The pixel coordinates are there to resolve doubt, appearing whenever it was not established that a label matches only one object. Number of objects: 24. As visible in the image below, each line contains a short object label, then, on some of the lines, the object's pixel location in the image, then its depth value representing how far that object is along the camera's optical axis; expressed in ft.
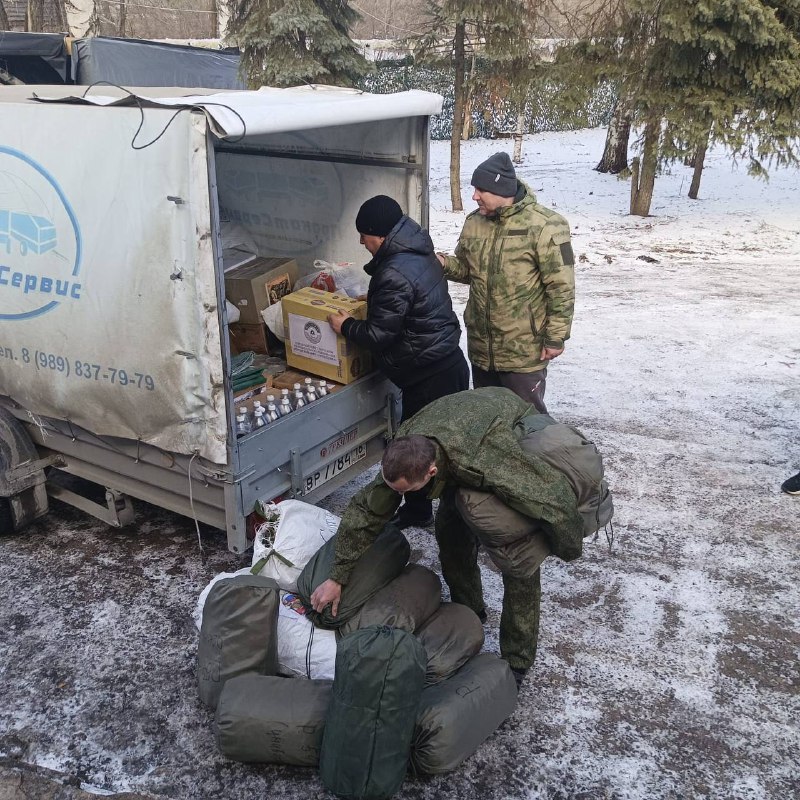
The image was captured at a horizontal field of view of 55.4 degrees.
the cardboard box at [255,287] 16.29
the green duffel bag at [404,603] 10.83
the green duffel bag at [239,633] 10.50
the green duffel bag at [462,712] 9.36
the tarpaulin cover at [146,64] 27.96
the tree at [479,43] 43.73
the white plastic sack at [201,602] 11.58
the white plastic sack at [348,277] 16.20
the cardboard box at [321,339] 14.46
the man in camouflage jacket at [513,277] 14.62
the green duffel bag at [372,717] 8.88
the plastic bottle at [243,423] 12.69
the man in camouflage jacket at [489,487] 9.78
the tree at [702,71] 37.04
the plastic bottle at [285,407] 13.54
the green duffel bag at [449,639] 10.46
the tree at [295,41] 44.70
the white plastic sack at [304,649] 10.78
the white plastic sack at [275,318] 15.88
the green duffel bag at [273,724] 9.55
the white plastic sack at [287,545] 12.00
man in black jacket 13.76
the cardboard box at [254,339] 16.55
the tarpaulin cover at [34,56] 26.86
